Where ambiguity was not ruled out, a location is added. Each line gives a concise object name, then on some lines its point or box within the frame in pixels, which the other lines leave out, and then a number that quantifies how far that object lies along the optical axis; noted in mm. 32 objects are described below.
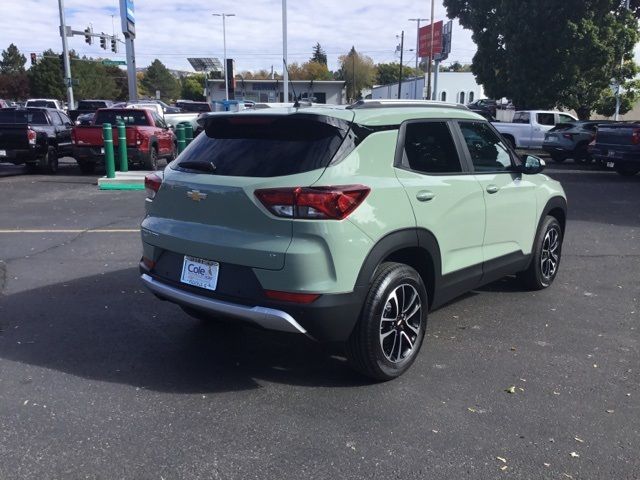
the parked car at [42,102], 37234
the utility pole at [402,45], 76231
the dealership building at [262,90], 85000
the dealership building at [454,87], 71125
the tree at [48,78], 72000
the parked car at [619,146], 15564
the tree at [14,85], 74812
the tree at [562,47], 26656
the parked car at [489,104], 44406
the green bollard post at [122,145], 14836
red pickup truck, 15477
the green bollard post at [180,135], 16359
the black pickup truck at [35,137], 15234
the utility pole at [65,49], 39188
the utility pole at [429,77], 54347
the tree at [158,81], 117125
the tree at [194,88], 106125
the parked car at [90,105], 33688
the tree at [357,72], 96688
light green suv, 3594
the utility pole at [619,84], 27155
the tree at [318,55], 136875
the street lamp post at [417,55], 65438
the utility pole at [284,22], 31119
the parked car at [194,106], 38012
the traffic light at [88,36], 43344
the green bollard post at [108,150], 13912
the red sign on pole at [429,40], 56906
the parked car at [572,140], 20469
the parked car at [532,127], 23656
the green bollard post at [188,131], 17453
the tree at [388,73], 111062
